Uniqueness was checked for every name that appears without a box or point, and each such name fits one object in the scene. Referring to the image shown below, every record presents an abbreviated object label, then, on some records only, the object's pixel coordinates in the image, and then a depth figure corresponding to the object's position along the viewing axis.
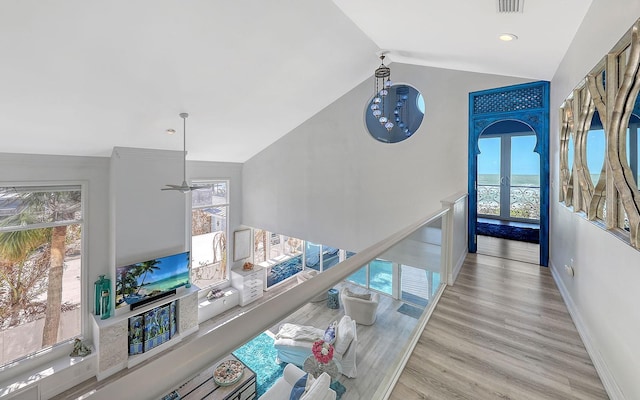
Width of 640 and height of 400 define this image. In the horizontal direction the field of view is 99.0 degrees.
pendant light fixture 4.61
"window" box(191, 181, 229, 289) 7.25
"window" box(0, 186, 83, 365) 4.58
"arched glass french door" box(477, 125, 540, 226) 5.22
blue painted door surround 3.82
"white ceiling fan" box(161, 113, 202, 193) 4.42
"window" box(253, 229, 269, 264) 8.66
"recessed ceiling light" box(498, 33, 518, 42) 2.58
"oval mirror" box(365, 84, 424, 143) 5.06
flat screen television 5.25
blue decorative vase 5.22
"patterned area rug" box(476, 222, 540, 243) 5.02
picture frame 8.05
